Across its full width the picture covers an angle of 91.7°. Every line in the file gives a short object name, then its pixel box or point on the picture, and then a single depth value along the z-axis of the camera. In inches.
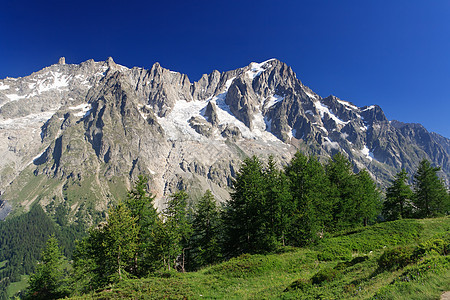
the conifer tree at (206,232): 1434.5
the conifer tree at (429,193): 1839.3
